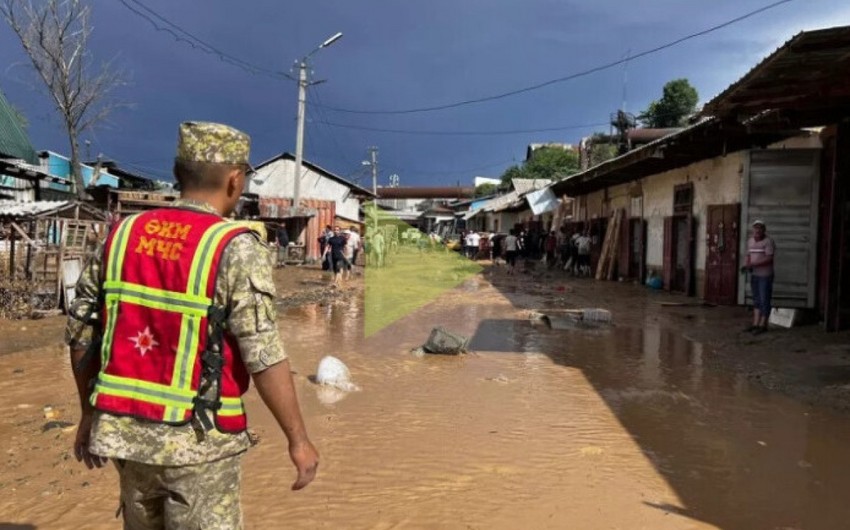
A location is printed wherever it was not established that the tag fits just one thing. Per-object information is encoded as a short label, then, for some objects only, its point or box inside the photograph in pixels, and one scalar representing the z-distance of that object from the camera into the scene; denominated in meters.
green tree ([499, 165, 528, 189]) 55.48
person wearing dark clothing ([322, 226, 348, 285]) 17.98
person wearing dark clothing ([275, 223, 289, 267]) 24.63
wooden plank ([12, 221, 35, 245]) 10.77
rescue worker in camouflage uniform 1.86
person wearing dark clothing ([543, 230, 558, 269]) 28.02
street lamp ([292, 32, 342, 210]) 24.52
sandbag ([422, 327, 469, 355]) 8.17
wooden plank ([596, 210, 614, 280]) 20.98
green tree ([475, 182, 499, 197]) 61.99
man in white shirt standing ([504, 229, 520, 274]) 24.89
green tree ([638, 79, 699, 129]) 36.62
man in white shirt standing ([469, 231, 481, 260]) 32.38
